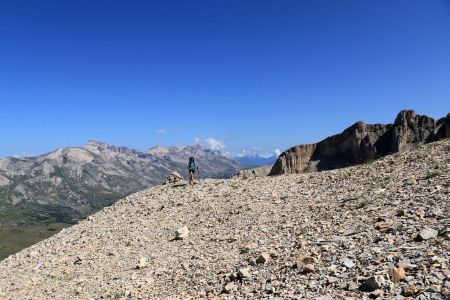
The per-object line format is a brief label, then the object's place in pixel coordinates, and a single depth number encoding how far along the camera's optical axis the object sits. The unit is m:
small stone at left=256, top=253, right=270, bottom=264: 15.40
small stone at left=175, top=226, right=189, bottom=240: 22.44
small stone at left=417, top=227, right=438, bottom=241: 13.20
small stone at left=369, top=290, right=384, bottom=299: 10.60
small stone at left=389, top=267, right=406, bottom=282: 11.05
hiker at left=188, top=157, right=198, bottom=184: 35.88
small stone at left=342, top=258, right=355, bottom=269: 12.76
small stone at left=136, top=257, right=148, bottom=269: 19.15
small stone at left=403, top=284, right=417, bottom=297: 10.26
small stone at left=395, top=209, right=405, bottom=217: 16.36
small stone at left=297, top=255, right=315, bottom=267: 13.88
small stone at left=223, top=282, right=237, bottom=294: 14.06
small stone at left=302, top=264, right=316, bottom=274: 13.20
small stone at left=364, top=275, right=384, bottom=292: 10.98
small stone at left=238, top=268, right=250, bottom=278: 14.65
